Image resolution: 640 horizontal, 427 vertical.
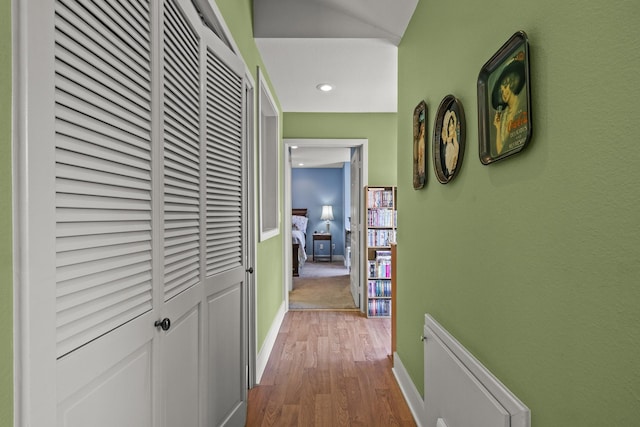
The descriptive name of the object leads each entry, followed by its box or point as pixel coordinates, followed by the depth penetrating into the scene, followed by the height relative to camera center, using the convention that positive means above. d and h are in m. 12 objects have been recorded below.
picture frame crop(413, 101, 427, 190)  1.98 +0.40
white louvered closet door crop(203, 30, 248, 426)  1.61 -0.11
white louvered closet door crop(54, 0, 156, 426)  0.72 +0.01
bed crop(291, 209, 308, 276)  6.42 -0.44
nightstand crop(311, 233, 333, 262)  8.37 -0.53
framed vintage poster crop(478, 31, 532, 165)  0.97 +0.34
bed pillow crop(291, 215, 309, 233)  8.25 -0.19
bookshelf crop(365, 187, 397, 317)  4.16 -0.24
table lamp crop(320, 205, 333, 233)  8.66 +0.04
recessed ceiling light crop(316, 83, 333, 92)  3.45 +1.24
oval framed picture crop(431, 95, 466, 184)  1.48 +0.34
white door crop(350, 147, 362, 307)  4.49 -0.07
